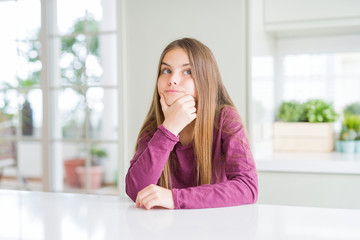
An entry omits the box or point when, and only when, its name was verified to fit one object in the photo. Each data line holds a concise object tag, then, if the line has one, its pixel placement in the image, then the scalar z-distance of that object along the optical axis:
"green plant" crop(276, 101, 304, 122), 2.55
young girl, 1.12
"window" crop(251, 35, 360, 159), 2.57
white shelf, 2.03
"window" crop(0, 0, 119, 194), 4.83
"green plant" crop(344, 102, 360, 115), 2.59
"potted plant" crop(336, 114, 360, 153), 2.38
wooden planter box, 2.43
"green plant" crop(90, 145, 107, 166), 5.67
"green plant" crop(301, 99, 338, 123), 2.46
